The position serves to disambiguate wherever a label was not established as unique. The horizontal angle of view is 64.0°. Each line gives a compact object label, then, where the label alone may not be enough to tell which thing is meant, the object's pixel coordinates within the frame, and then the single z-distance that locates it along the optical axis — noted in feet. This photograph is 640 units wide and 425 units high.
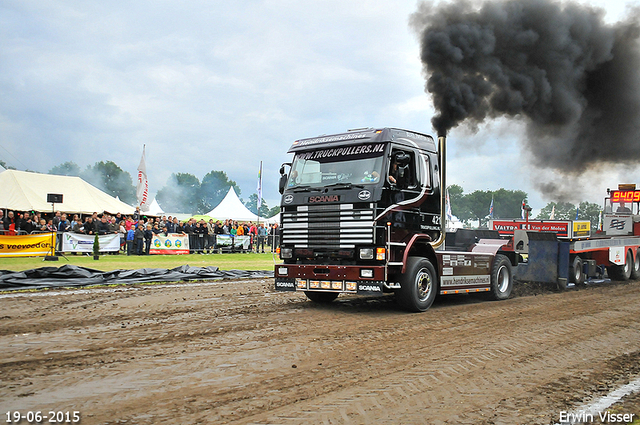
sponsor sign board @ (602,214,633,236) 61.01
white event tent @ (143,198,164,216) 175.57
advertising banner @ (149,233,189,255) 77.05
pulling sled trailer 46.60
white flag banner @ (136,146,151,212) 96.17
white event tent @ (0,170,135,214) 94.17
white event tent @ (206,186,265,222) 151.23
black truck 29.58
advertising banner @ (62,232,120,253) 66.95
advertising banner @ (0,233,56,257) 59.21
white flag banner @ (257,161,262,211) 105.56
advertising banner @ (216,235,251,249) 87.88
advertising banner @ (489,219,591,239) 47.29
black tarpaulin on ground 40.11
